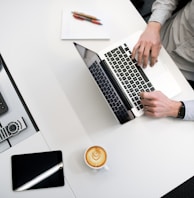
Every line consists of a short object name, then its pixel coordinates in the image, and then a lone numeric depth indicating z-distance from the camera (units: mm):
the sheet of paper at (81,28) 984
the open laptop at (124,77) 832
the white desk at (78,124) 860
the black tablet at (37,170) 838
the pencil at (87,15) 1007
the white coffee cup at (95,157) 822
